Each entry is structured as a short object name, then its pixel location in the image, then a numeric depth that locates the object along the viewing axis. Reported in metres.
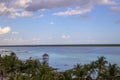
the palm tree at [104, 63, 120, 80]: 32.75
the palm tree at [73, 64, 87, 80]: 35.08
